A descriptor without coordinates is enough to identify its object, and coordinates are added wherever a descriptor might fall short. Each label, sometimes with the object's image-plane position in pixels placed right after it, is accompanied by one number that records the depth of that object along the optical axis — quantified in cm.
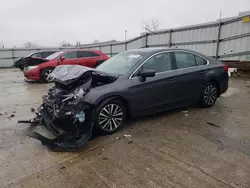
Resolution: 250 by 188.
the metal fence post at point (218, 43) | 1030
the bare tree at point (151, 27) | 4067
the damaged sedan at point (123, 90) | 334
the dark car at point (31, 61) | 1020
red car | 994
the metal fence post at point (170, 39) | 1263
